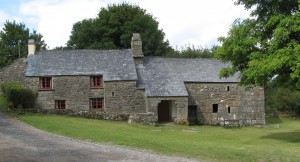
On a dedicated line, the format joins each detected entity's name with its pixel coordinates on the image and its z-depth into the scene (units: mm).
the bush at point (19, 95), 32625
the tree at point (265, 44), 21781
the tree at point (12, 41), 65731
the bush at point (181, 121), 36106
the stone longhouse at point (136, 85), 36525
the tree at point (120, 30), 58094
